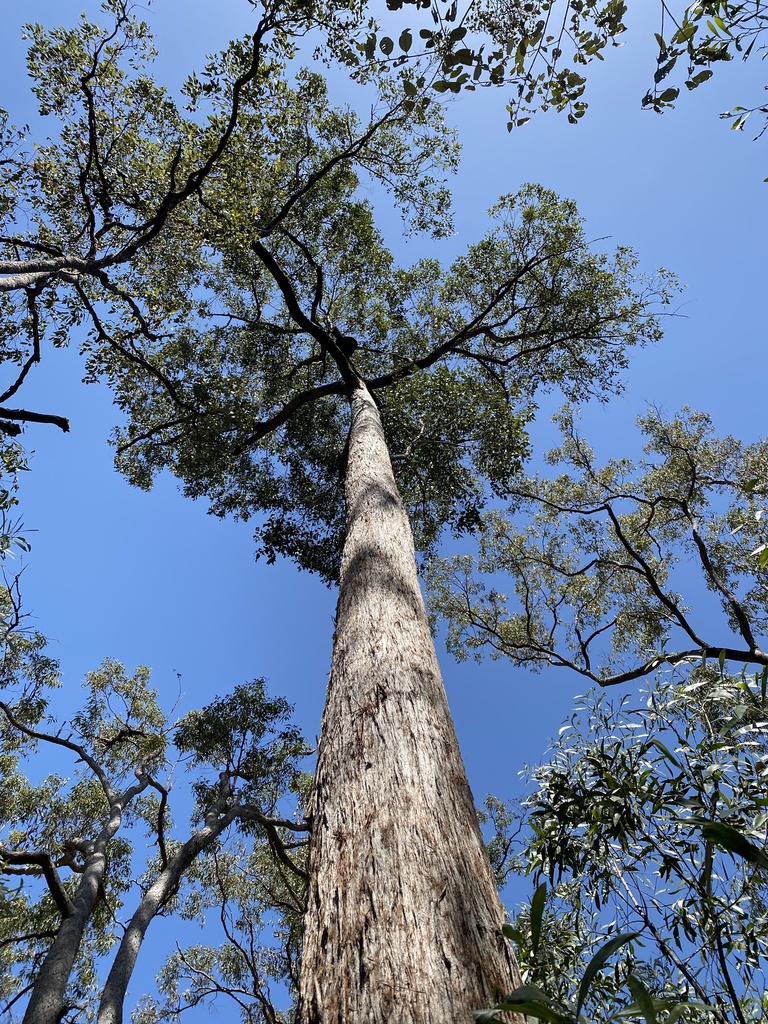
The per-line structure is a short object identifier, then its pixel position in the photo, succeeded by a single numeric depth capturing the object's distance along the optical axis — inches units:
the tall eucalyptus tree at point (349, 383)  58.9
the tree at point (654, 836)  87.5
